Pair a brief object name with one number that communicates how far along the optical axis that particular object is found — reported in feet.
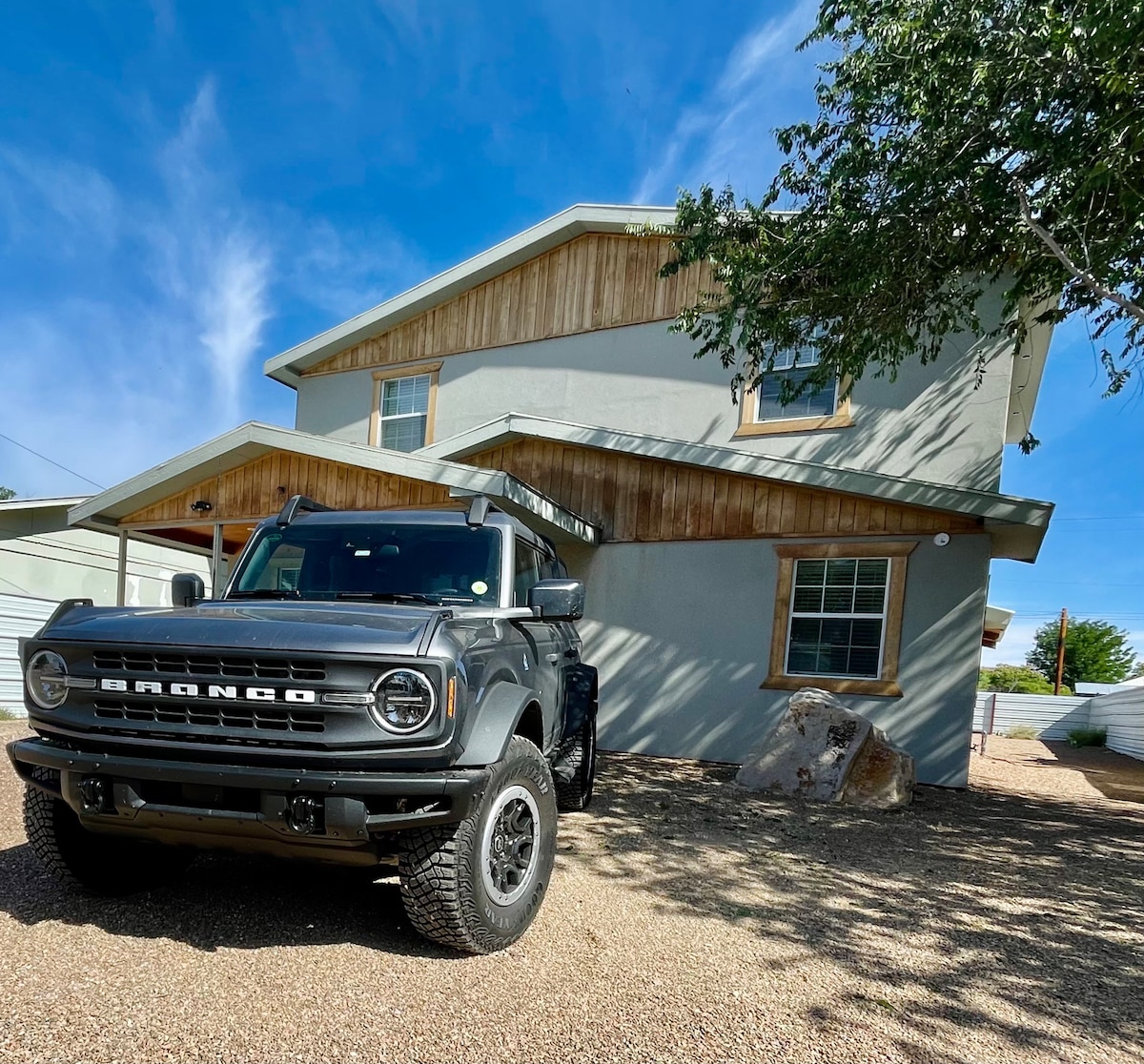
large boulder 24.12
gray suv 9.80
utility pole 108.91
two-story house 28.84
